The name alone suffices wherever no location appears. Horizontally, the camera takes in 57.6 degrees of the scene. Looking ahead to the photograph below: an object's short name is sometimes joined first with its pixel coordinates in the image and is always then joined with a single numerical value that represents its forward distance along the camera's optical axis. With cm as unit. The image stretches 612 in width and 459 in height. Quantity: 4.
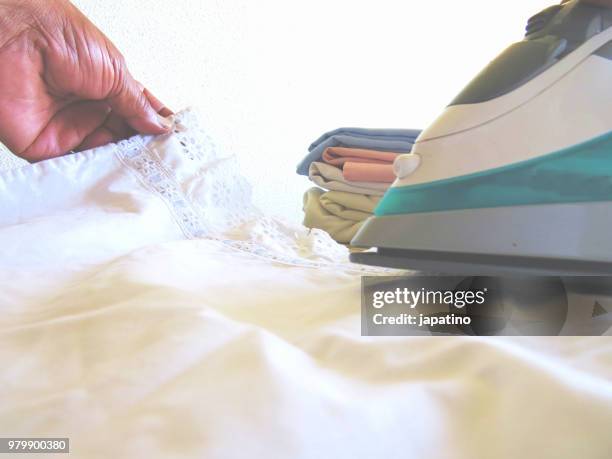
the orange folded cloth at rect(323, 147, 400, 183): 41
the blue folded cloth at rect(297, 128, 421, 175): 42
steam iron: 22
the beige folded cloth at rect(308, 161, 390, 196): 42
